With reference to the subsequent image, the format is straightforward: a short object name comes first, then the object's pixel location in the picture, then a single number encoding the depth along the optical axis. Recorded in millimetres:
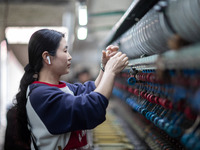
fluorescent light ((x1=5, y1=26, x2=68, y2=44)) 6581
